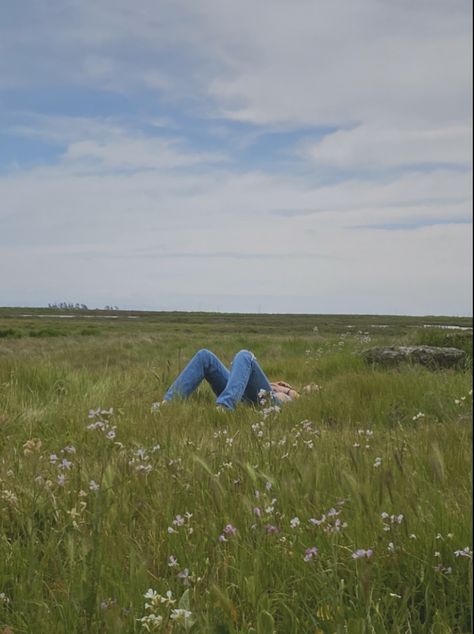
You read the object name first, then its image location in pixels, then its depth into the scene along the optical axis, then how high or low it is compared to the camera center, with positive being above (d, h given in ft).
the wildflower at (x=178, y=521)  8.14 -2.69
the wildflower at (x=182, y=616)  5.65 -2.80
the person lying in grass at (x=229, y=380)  22.75 -2.65
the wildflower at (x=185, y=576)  6.89 -2.95
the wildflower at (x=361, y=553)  6.30 -2.49
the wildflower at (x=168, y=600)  5.91 -2.76
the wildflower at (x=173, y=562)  7.20 -2.87
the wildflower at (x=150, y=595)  6.01 -2.70
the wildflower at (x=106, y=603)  6.24 -2.92
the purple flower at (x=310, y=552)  6.54 -2.57
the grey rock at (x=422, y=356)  31.73 -2.31
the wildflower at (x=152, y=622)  5.91 -2.99
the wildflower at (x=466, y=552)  6.62 -2.66
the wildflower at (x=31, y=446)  10.18 -2.15
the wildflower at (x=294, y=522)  7.49 -2.56
